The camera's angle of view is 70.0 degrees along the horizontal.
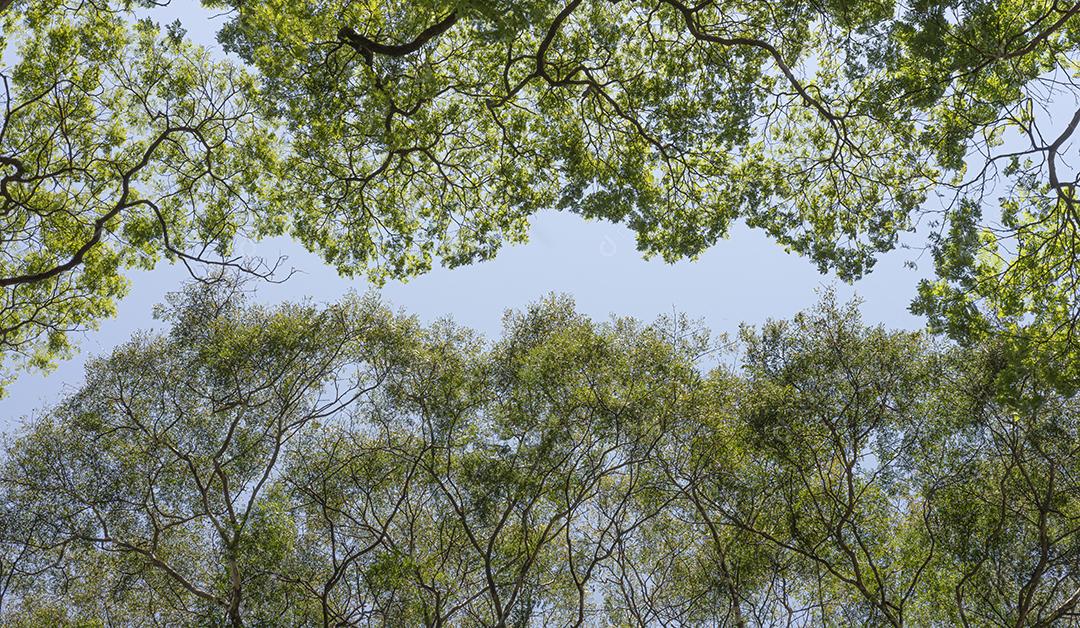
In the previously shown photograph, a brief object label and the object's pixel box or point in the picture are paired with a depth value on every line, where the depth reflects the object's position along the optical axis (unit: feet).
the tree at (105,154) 33.71
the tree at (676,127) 27.55
